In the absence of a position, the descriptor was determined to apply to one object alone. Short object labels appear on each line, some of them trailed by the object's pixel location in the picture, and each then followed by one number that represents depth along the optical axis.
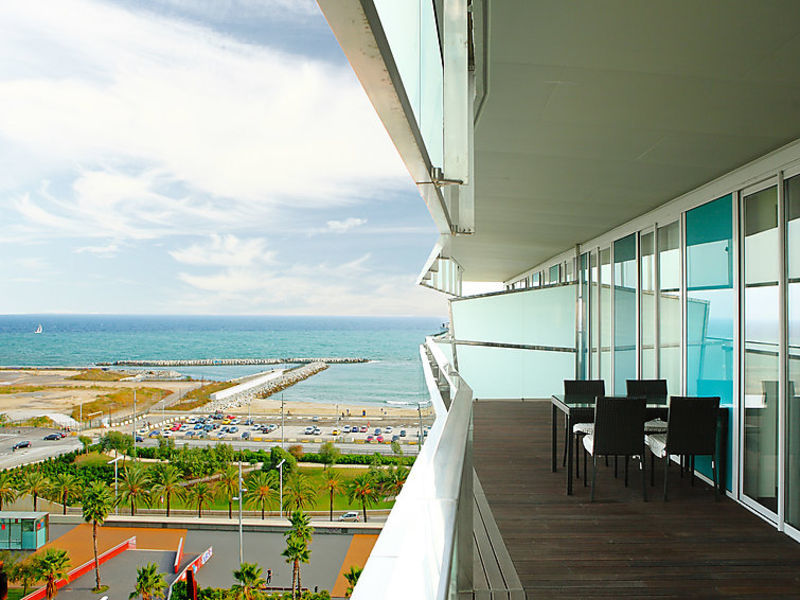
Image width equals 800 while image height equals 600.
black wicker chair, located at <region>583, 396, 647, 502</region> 4.70
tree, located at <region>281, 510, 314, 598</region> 28.95
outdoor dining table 4.85
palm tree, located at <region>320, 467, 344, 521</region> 36.94
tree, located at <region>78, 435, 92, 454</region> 42.84
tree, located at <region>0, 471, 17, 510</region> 36.16
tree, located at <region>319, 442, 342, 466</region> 37.66
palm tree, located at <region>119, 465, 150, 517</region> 39.53
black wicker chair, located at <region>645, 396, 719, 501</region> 4.66
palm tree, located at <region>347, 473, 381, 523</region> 34.62
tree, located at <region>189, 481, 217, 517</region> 37.81
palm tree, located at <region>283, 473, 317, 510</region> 35.94
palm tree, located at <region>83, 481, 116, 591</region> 32.22
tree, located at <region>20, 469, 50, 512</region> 37.38
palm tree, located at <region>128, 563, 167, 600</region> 26.72
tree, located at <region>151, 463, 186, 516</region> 38.44
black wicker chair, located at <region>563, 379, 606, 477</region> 6.50
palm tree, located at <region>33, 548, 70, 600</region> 31.16
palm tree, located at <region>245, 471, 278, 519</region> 34.84
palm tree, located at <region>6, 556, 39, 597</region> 33.53
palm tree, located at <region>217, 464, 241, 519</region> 36.06
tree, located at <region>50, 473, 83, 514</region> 38.47
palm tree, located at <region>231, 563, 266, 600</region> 27.84
